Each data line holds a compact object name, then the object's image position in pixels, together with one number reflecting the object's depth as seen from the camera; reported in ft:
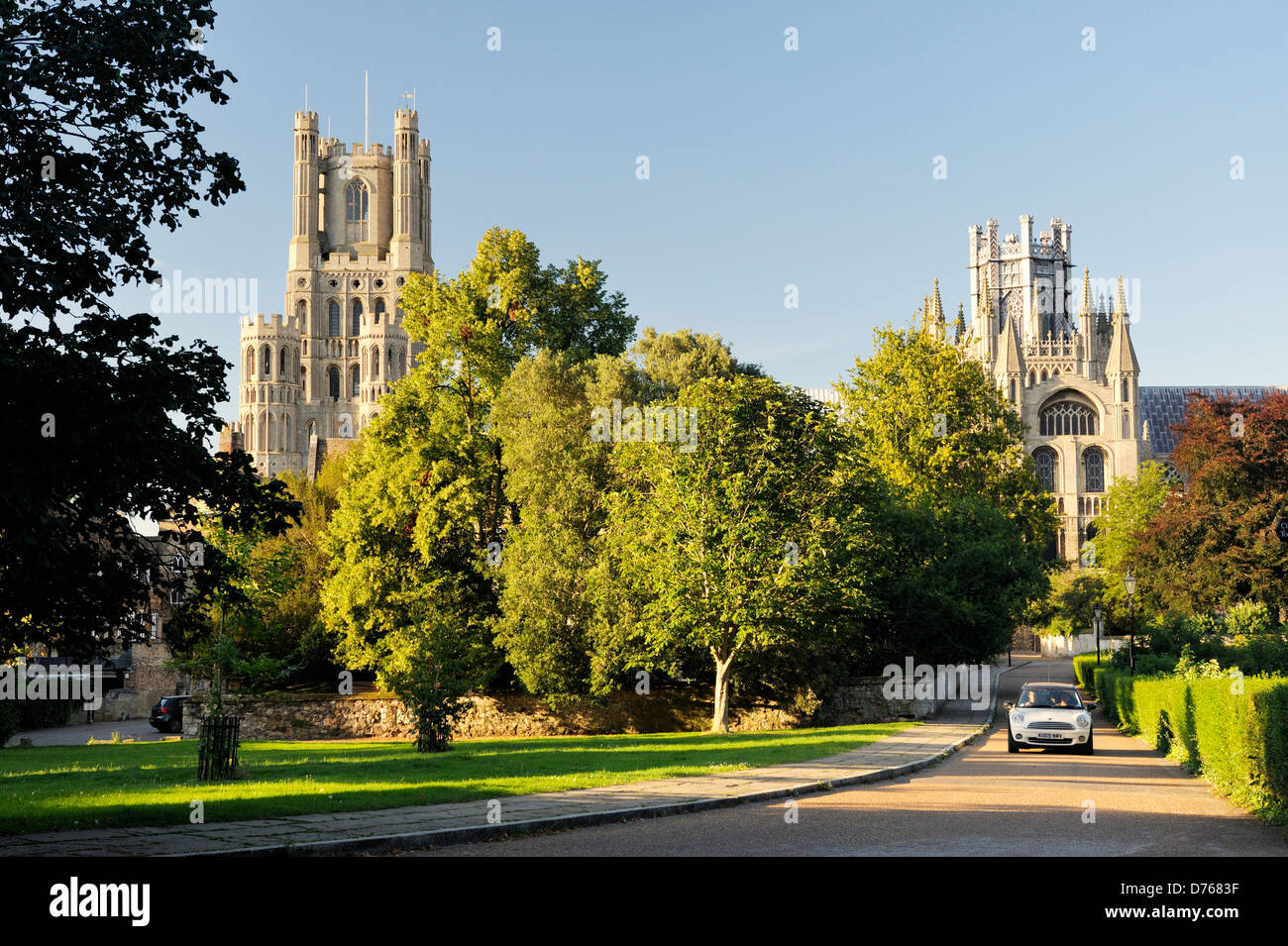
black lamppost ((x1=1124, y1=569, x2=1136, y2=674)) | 122.80
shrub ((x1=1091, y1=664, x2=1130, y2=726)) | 117.50
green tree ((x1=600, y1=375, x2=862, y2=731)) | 106.32
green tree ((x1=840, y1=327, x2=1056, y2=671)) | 132.67
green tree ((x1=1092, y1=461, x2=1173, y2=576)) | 255.91
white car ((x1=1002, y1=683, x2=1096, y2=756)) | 80.59
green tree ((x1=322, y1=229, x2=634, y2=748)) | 128.06
